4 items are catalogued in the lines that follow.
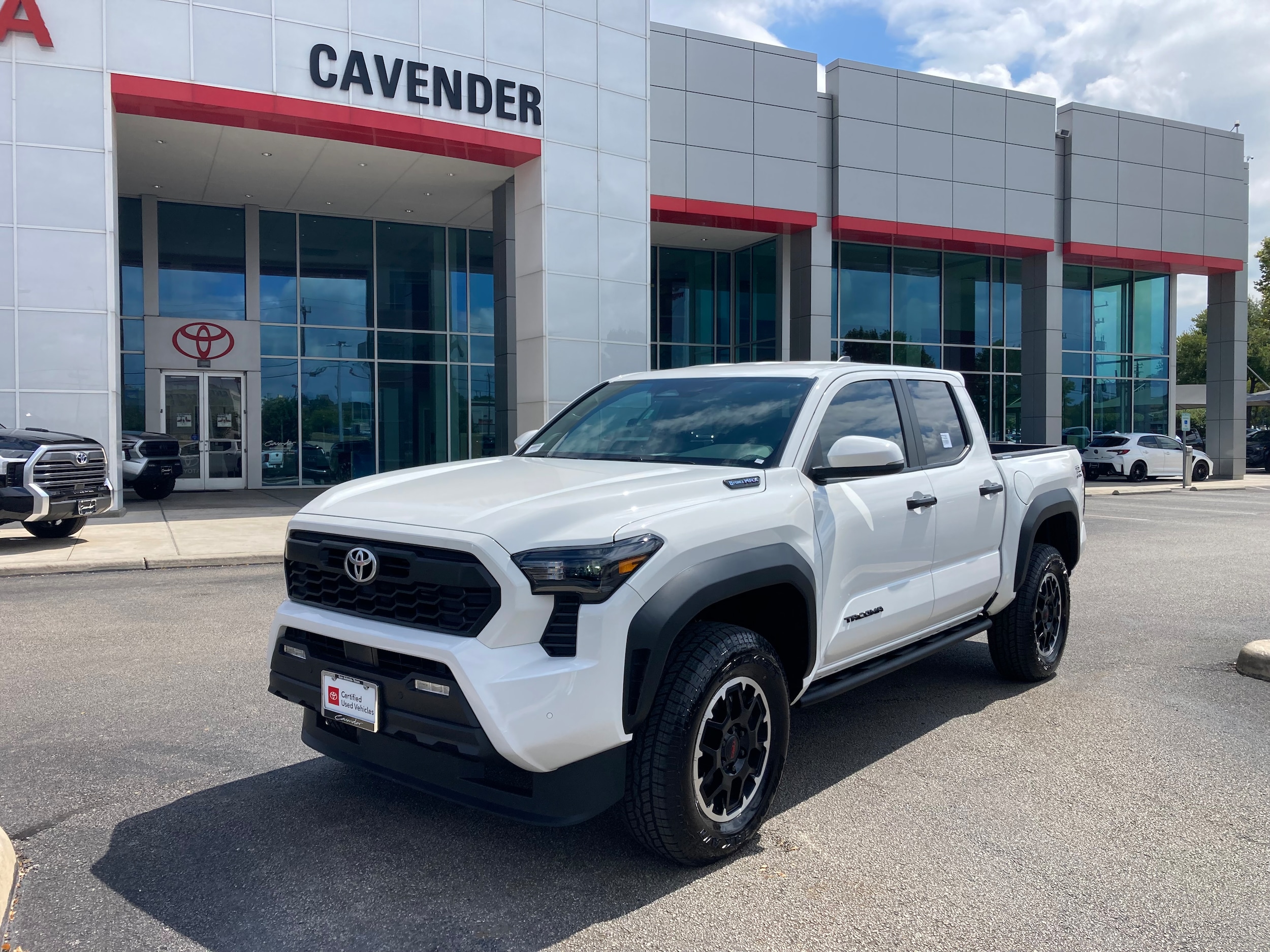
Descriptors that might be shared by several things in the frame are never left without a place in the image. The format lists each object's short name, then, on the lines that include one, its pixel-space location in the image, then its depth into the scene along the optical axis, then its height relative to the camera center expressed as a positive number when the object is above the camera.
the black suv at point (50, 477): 10.88 -0.46
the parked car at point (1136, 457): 28.34 -0.62
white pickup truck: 3.06 -0.59
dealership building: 15.34 +5.12
